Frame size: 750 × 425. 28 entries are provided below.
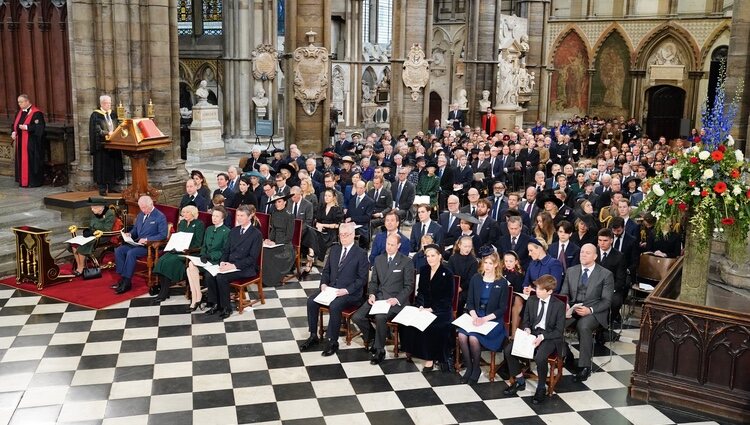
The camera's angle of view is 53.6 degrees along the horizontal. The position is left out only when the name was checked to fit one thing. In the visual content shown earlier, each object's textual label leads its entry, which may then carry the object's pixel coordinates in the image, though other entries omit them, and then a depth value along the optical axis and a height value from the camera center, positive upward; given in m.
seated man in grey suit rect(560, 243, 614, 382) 7.76 -2.10
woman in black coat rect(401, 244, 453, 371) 7.87 -2.31
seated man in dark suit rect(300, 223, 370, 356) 8.33 -2.14
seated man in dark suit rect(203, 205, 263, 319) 9.40 -2.08
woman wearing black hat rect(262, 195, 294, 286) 10.59 -2.18
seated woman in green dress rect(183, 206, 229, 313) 9.55 -2.02
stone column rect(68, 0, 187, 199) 12.39 +0.46
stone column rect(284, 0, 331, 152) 16.31 +0.58
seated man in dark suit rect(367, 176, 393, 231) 12.51 -1.75
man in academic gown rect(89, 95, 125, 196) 12.37 -1.01
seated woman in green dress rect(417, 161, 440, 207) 14.41 -1.72
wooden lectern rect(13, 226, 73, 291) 10.13 -2.33
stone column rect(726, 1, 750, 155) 10.44 +0.53
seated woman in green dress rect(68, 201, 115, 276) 10.73 -1.95
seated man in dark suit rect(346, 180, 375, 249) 12.09 -1.90
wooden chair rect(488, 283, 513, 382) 7.64 -2.33
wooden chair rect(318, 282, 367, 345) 8.38 -2.54
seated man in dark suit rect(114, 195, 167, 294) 10.14 -2.00
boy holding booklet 7.25 -2.25
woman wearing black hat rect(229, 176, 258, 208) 11.92 -1.66
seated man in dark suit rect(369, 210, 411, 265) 8.97 -1.76
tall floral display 7.00 -0.90
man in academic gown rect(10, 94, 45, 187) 13.19 -0.96
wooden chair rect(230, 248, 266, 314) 9.41 -2.46
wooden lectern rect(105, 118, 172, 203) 11.91 -0.85
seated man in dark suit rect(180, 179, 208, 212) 11.20 -1.62
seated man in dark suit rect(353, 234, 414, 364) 8.10 -2.12
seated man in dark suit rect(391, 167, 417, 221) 13.43 -1.75
